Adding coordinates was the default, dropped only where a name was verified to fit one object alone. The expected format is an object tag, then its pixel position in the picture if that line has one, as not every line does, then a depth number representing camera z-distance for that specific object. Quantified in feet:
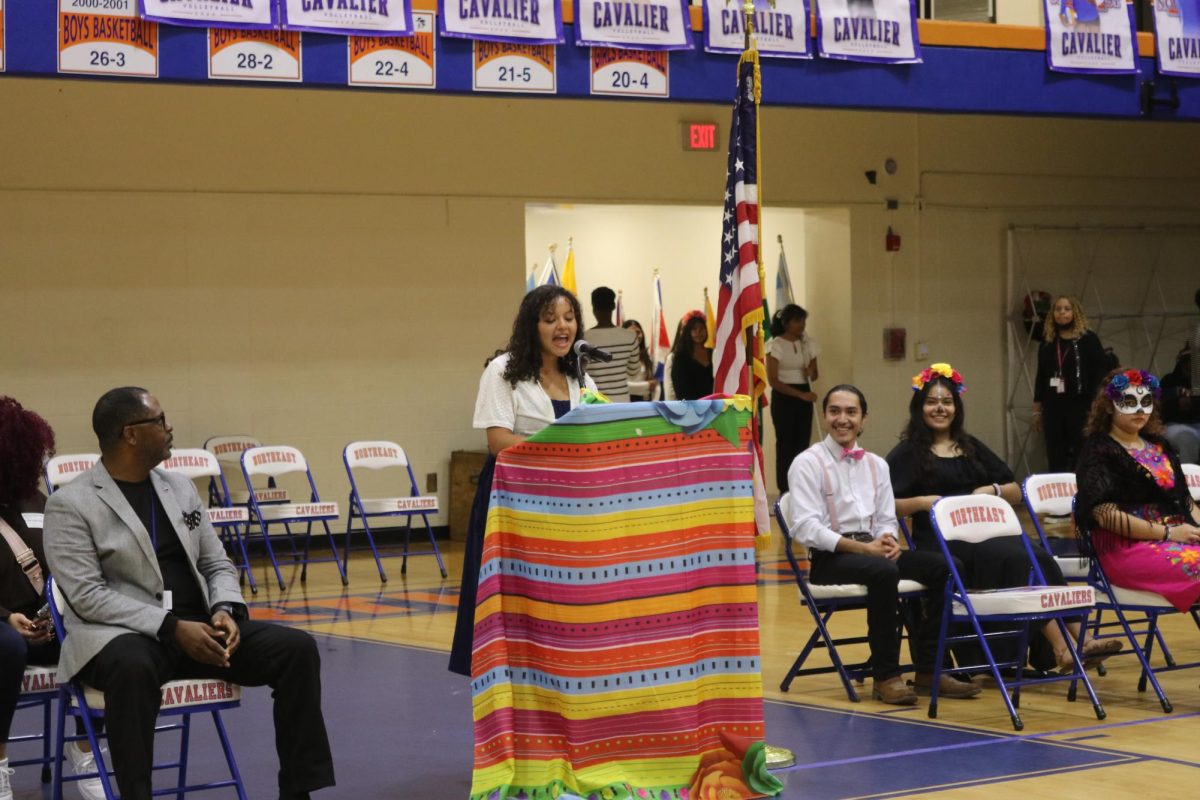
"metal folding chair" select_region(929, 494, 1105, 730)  20.39
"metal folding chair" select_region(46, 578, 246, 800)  15.05
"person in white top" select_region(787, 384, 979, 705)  21.42
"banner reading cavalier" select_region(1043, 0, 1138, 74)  37.81
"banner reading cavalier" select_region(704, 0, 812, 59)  34.01
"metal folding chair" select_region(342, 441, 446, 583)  35.32
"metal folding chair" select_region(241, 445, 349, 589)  34.35
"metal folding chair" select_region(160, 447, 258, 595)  32.86
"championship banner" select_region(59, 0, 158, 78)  29.30
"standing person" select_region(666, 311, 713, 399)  42.14
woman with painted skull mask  21.62
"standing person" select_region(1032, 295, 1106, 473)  40.47
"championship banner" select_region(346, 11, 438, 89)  31.55
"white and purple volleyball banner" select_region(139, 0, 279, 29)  29.84
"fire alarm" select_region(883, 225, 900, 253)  46.96
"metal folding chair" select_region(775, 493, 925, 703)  21.83
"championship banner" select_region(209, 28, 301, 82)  30.35
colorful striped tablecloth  15.87
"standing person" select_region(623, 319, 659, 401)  41.11
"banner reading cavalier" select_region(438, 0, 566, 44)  32.22
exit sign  43.70
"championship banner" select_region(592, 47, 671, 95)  33.40
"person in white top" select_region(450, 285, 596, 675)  17.12
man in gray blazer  14.71
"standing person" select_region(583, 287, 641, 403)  37.42
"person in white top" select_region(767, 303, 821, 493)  43.55
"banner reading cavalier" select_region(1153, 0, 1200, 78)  38.63
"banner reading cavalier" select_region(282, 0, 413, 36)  30.91
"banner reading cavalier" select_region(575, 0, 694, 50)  33.12
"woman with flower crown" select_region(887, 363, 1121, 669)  22.91
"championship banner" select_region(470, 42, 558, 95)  32.48
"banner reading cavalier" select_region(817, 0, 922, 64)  35.45
